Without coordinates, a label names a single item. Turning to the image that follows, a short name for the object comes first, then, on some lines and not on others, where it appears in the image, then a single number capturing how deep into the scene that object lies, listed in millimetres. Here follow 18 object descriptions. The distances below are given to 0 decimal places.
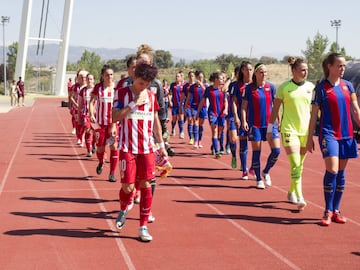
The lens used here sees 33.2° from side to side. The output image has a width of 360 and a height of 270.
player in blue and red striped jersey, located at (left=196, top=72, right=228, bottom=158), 13938
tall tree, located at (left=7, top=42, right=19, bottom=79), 91562
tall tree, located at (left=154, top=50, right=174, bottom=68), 127338
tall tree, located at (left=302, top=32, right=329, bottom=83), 58794
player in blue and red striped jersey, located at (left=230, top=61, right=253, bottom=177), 10660
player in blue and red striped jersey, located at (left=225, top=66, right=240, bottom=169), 11627
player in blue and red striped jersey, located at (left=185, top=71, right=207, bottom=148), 16131
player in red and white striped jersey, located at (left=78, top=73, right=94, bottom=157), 14112
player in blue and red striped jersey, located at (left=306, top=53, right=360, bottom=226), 7117
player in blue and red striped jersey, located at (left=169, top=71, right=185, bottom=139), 19078
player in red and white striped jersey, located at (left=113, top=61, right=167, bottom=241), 6445
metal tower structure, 62469
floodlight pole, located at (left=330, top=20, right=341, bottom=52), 75938
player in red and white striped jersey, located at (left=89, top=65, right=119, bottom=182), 10922
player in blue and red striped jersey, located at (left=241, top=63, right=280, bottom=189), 9766
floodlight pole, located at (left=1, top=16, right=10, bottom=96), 83062
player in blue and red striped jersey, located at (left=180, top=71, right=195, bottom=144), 17109
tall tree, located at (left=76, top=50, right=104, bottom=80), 113388
